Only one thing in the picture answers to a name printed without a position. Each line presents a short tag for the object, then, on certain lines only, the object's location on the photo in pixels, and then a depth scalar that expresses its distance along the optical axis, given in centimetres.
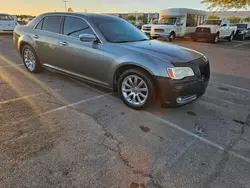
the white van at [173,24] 1667
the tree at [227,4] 1666
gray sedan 340
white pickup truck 1675
